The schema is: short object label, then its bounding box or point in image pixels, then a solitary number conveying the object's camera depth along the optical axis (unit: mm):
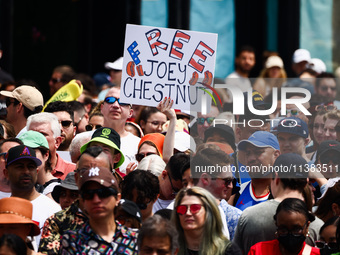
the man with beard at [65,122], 21016
